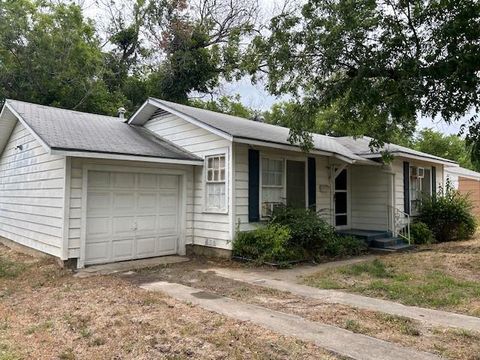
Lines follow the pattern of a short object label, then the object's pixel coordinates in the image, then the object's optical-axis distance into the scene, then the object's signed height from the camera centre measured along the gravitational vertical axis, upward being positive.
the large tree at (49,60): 20.58 +7.65
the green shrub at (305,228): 9.38 -0.62
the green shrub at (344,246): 10.02 -1.18
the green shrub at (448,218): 13.85 -0.51
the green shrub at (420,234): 13.05 -1.03
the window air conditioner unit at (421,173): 14.51 +1.15
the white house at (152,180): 8.42 +0.53
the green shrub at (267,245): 8.71 -1.00
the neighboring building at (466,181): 23.80 +1.42
